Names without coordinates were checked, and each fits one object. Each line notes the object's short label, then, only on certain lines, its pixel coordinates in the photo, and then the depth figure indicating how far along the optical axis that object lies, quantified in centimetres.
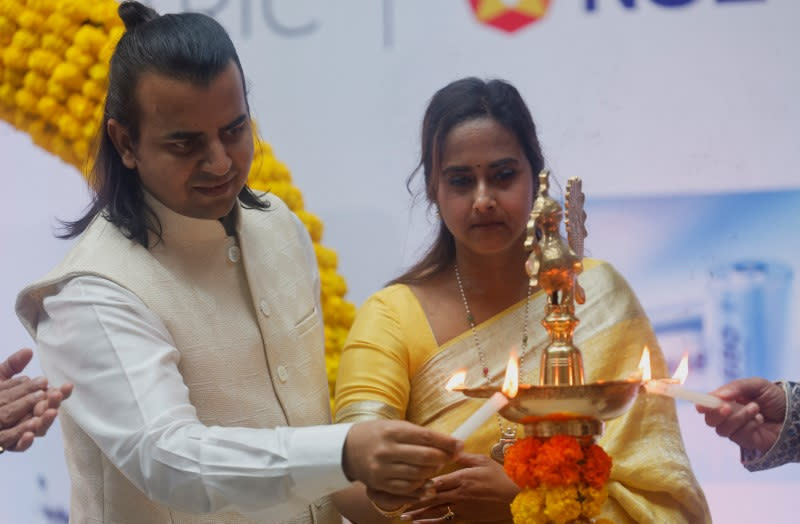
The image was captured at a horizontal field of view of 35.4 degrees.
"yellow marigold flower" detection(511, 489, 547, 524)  197
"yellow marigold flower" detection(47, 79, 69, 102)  365
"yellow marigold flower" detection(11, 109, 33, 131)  381
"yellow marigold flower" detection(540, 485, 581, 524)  195
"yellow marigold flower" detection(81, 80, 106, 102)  358
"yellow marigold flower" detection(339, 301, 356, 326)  379
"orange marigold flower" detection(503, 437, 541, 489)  199
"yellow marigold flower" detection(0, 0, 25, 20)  372
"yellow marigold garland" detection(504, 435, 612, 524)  196
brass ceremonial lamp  190
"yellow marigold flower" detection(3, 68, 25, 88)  377
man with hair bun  221
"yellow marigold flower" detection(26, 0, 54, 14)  367
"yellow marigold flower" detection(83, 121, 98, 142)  362
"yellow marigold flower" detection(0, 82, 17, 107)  380
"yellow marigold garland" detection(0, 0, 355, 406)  359
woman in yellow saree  275
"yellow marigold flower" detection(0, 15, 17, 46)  373
